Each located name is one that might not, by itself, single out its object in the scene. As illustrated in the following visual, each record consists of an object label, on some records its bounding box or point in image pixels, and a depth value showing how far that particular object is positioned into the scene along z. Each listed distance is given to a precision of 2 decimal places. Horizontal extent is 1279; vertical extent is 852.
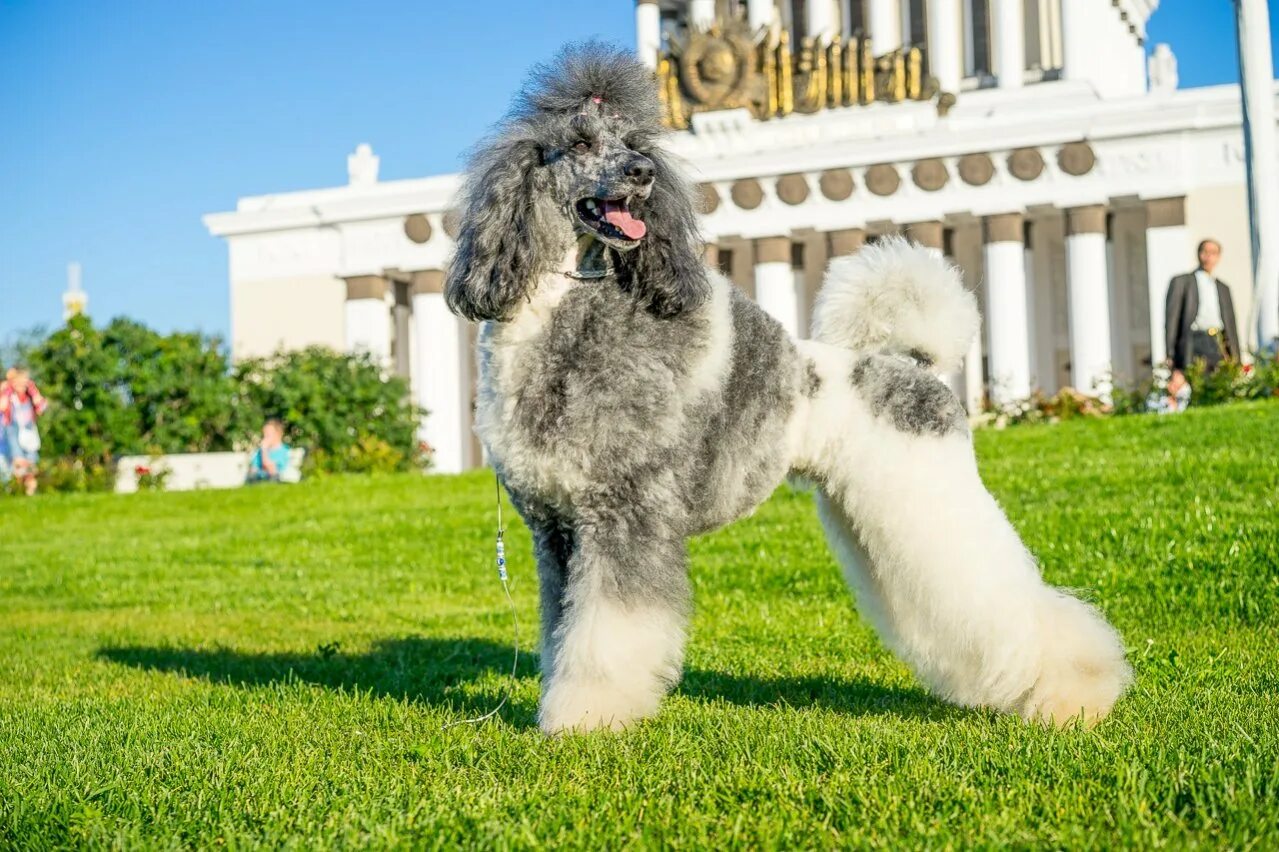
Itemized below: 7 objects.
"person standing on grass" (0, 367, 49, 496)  21.72
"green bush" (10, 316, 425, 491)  24.00
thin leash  4.96
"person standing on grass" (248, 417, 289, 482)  22.28
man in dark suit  16.05
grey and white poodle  4.38
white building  30.73
